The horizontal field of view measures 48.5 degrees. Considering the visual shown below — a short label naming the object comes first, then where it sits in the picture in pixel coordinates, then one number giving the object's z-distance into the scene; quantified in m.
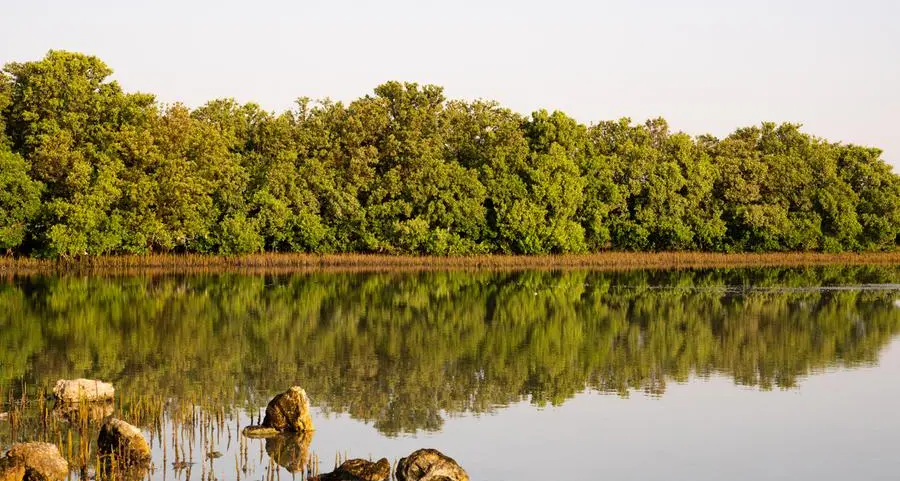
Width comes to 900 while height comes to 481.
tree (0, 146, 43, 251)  61.91
